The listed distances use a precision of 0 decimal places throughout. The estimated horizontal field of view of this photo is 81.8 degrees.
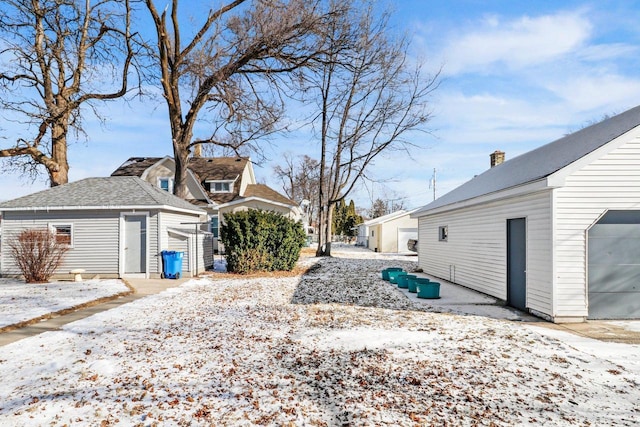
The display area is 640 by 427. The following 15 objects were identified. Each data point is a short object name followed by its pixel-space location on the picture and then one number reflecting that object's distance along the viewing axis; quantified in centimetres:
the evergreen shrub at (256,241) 1450
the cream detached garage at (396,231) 2900
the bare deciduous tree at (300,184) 4966
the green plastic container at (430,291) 952
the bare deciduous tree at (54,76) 1520
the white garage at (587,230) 699
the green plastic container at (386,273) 1306
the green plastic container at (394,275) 1216
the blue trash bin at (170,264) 1290
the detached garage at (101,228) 1280
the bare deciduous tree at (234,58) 1426
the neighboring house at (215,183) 2412
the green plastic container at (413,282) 1015
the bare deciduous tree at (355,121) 2230
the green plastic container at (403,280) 1130
